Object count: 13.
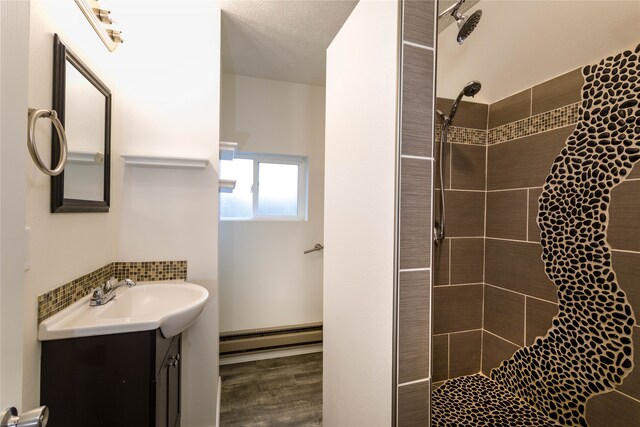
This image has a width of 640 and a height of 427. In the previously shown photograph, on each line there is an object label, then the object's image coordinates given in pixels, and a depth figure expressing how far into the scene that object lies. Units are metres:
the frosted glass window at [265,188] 2.84
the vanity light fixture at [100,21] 1.24
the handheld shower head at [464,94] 1.56
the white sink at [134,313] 1.08
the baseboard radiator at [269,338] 2.63
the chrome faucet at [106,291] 1.33
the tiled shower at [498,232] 1.55
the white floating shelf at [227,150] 1.96
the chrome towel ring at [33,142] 0.89
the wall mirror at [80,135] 1.17
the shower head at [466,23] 1.32
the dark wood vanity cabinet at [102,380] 1.08
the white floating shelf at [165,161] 1.65
